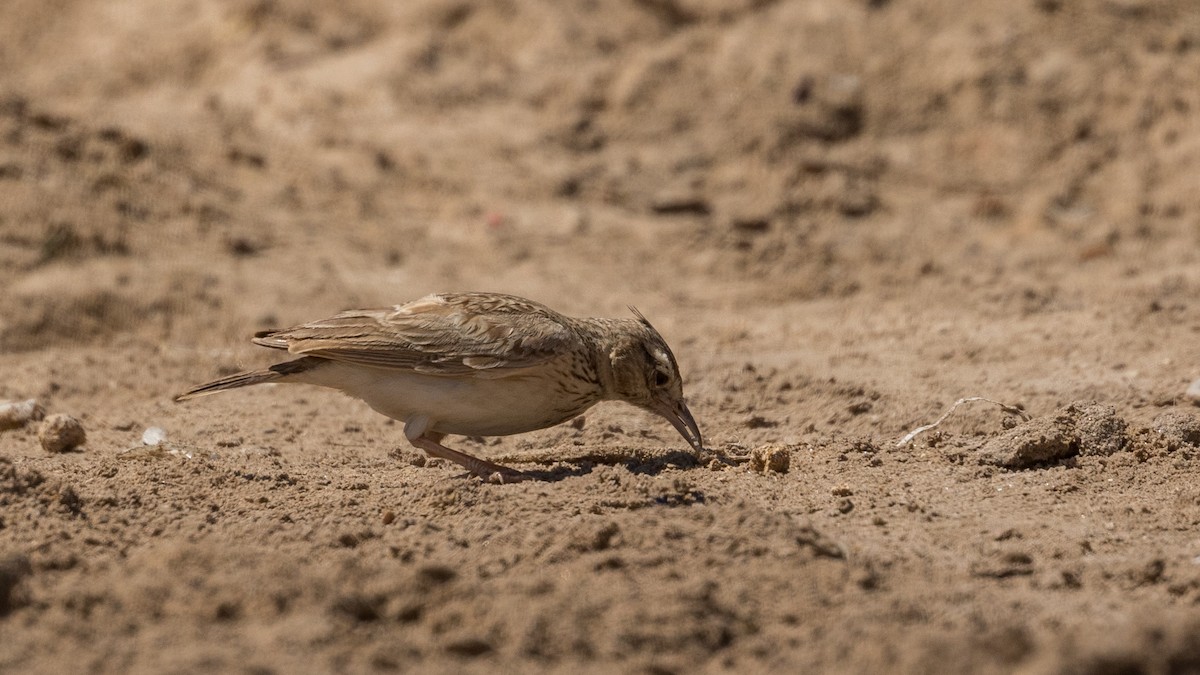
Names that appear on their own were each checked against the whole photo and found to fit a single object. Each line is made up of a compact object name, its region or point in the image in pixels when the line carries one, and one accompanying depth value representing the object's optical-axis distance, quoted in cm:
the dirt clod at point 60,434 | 1314
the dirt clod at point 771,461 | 1195
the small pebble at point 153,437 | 1362
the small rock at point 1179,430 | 1212
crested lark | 1248
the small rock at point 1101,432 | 1206
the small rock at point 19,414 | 1400
